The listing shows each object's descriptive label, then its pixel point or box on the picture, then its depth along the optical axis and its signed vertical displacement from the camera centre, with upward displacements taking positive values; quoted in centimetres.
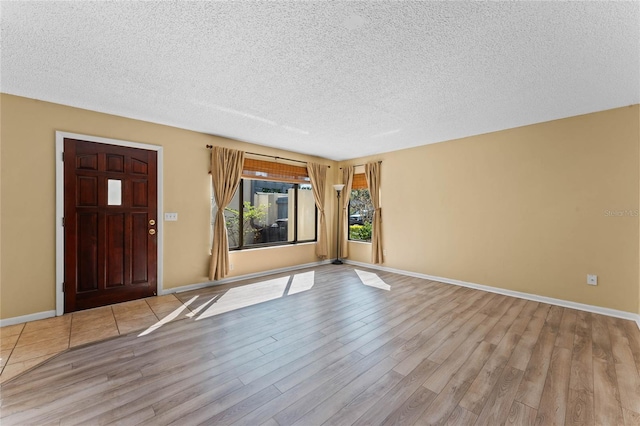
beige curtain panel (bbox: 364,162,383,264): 573 -10
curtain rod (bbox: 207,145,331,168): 481 +113
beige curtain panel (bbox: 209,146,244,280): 448 +26
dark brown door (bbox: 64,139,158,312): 336 -17
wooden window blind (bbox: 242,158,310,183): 499 +84
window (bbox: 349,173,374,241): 622 +5
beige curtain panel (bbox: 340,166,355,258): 639 +3
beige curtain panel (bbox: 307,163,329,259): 611 +33
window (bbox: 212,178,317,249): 501 -4
